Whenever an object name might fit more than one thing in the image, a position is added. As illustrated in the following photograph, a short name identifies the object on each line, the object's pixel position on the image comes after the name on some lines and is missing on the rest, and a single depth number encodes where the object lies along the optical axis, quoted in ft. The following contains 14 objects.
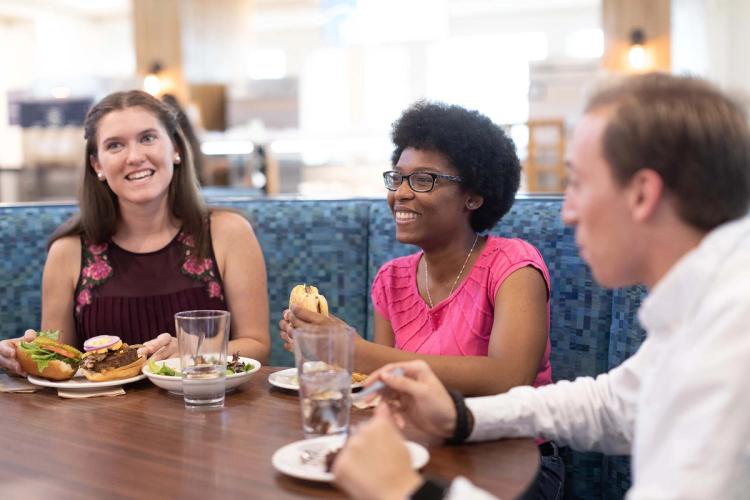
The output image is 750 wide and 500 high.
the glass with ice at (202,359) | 4.73
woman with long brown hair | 7.31
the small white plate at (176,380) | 5.03
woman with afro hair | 5.54
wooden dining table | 3.54
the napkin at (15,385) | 5.45
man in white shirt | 2.78
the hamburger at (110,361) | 5.33
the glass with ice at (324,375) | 4.03
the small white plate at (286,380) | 5.04
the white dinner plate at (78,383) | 5.23
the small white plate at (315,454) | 3.51
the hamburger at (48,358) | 5.41
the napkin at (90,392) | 5.23
